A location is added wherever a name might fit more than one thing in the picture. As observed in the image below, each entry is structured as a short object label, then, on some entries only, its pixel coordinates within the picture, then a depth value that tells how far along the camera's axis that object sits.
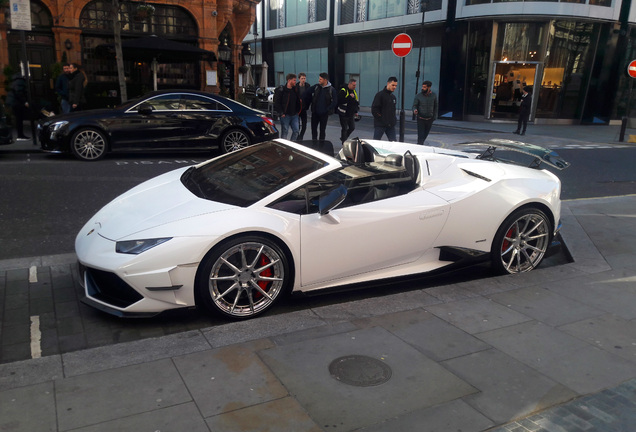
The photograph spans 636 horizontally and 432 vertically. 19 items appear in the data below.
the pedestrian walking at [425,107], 13.36
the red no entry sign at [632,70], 19.34
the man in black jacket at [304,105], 13.49
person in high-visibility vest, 13.44
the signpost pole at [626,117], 19.38
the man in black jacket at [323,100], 13.10
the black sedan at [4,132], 11.43
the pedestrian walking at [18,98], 13.32
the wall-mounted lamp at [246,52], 26.61
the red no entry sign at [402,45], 13.78
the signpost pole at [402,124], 14.11
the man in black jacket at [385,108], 12.14
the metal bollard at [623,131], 19.89
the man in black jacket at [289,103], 12.83
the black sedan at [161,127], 10.90
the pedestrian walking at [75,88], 13.75
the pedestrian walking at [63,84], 13.89
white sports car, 3.96
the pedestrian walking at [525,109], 19.77
